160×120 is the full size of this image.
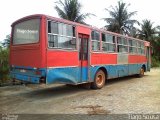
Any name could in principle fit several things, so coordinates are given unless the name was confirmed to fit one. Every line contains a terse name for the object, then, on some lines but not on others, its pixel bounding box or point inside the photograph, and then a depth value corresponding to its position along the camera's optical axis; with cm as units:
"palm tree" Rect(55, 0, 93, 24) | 1711
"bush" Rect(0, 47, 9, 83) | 795
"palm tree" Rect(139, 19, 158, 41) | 2337
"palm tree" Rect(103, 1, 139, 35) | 1960
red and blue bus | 544
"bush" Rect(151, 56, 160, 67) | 1854
